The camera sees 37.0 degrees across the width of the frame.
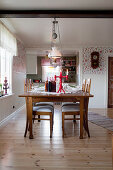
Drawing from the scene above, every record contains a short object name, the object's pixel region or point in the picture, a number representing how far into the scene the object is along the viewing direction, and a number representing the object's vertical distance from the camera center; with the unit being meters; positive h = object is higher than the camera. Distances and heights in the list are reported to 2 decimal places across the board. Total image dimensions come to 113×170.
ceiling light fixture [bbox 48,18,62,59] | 3.33 +0.54
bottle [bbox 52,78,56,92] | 3.42 -0.10
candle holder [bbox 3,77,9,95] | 3.96 -0.09
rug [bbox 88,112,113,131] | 3.70 -0.98
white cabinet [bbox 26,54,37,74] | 7.57 +0.77
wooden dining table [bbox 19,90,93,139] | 2.81 -0.31
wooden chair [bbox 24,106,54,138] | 2.96 -0.54
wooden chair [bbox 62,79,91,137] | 2.98 -0.52
